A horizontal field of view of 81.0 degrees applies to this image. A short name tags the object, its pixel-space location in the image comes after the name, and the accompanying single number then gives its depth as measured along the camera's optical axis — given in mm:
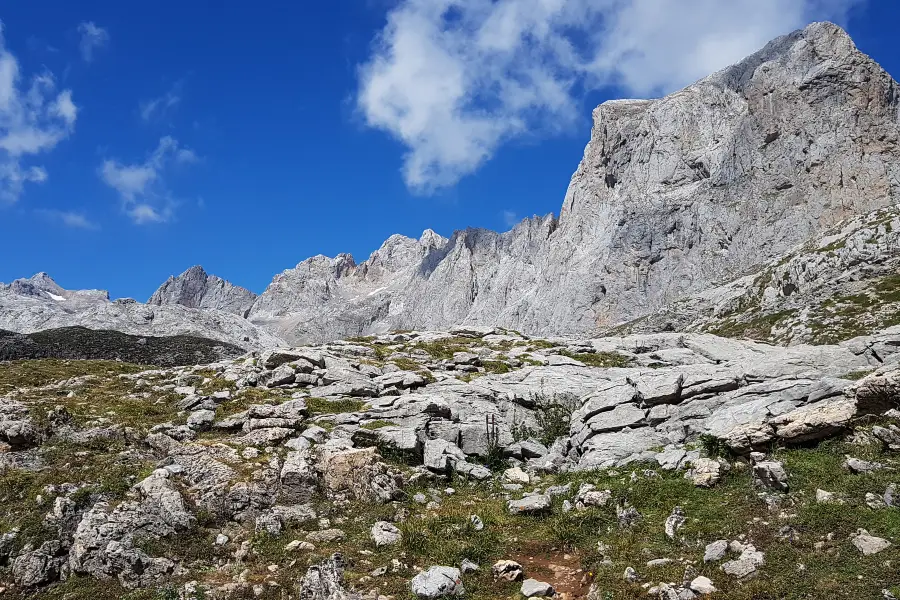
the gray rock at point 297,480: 18266
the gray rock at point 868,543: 11297
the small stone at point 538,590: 12523
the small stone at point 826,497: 13445
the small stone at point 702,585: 11344
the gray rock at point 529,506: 17406
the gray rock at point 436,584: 12602
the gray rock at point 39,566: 13930
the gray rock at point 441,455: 21688
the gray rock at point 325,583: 12719
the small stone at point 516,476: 21328
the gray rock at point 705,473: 16516
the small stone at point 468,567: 13883
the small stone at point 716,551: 12539
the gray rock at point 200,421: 24891
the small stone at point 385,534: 15438
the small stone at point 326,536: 15766
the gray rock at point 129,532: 14188
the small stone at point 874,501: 12742
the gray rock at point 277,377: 34066
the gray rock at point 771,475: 14734
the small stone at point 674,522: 14198
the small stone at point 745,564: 11742
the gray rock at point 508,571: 13523
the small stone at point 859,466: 14321
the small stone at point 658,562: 12789
